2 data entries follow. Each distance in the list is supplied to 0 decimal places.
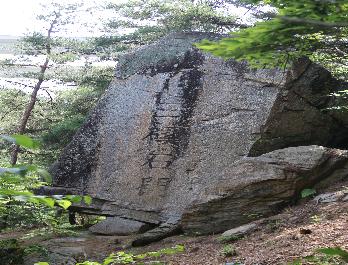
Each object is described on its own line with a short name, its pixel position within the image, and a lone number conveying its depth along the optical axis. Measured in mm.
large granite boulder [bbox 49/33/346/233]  9383
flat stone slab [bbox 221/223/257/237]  6953
